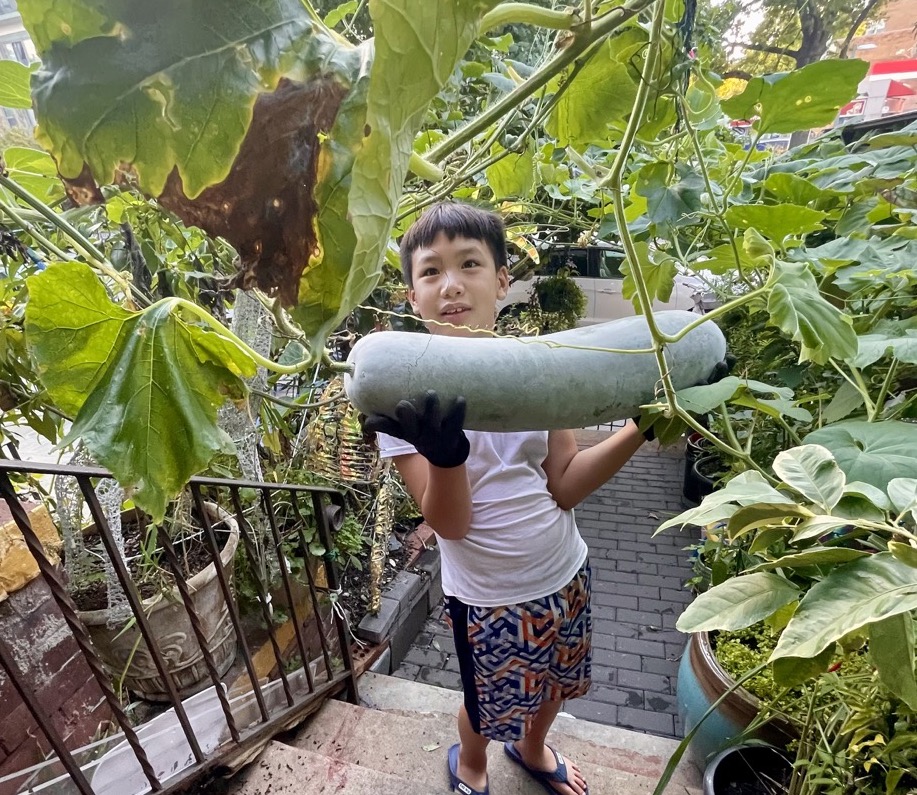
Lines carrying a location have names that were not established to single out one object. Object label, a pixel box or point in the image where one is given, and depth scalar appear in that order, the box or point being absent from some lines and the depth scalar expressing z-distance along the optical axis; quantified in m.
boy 1.02
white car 4.50
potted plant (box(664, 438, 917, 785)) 0.39
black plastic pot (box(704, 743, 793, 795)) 1.14
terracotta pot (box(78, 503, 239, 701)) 1.56
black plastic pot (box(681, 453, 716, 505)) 2.96
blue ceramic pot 1.25
